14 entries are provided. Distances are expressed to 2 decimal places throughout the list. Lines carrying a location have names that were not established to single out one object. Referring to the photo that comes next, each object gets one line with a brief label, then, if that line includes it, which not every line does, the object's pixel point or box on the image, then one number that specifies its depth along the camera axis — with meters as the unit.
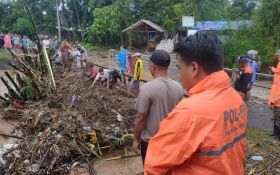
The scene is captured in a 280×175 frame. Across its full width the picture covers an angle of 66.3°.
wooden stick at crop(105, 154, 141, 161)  3.60
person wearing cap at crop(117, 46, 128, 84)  8.84
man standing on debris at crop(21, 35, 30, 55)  14.38
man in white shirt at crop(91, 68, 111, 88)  7.22
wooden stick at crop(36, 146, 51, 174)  3.12
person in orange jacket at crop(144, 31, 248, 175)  0.93
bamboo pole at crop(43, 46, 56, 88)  6.06
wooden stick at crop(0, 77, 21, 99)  5.75
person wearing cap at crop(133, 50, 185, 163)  2.10
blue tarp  11.70
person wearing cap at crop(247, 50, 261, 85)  5.07
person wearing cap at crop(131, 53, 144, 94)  7.03
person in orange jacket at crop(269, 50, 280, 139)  3.91
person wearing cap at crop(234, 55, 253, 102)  4.45
